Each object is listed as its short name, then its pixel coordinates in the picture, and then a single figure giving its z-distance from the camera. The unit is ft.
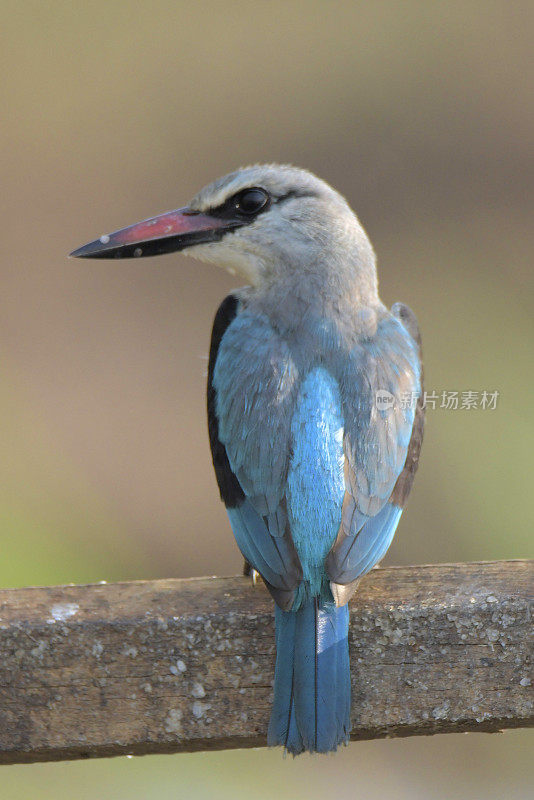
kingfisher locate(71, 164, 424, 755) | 15.01
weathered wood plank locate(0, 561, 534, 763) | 14.78
